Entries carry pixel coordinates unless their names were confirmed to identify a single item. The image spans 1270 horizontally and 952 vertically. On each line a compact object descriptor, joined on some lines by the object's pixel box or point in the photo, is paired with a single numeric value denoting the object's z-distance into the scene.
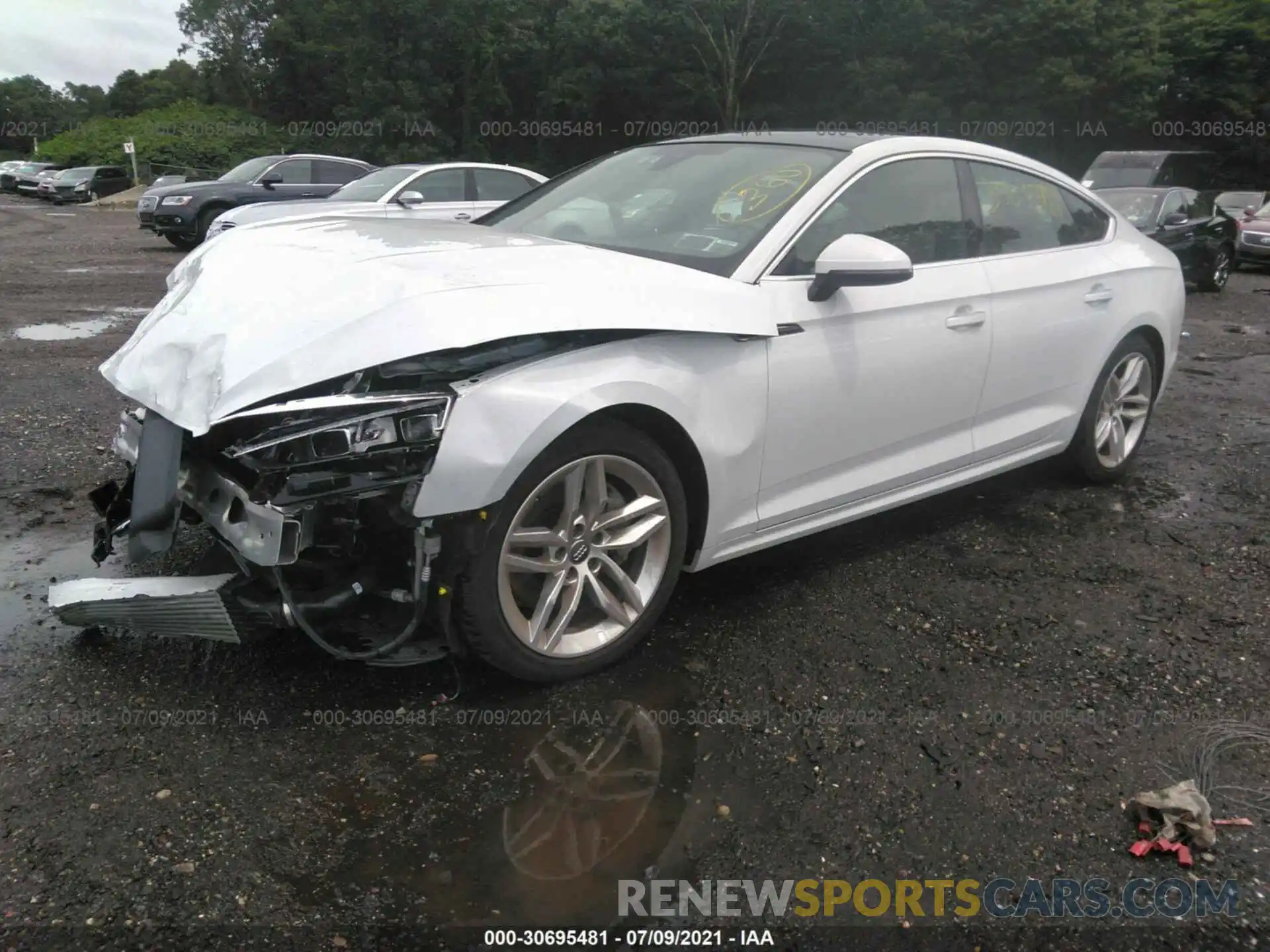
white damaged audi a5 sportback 2.52
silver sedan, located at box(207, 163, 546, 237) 11.24
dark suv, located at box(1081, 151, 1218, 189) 15.66
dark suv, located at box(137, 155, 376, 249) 14.81
